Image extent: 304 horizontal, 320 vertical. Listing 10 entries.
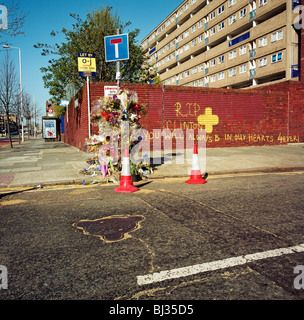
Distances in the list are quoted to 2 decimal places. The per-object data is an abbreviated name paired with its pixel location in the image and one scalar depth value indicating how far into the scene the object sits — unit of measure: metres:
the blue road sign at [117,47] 7.40
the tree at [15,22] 10.37
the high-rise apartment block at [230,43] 38.41
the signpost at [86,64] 10.87
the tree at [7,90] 22.42
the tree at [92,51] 21.81
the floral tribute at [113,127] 6.98
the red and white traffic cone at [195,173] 6.42
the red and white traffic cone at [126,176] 5.70
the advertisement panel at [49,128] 35.47
